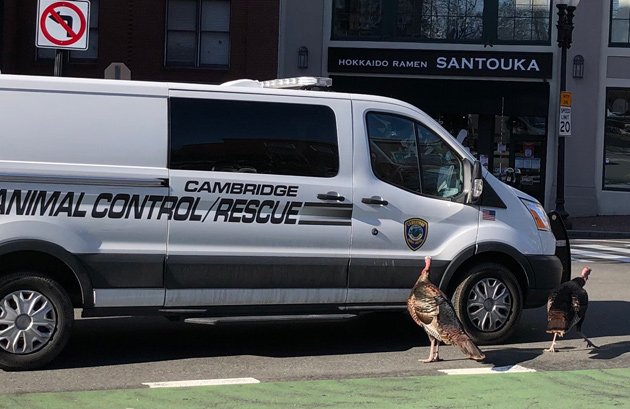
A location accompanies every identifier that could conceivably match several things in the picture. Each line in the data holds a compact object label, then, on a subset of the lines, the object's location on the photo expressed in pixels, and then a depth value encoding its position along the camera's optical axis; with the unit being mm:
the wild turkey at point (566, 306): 8211
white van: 7293
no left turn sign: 11062
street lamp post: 22484
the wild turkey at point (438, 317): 7492
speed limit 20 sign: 22688
